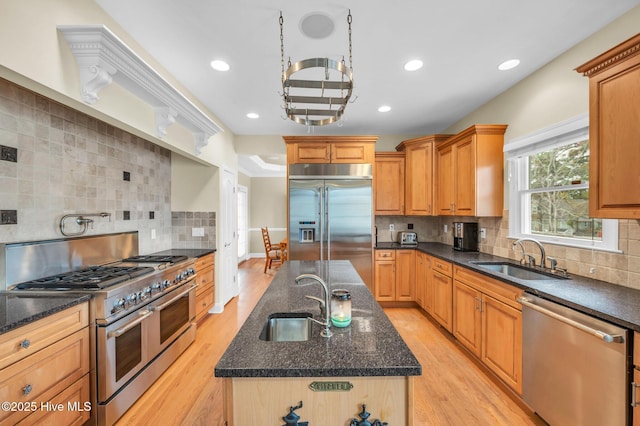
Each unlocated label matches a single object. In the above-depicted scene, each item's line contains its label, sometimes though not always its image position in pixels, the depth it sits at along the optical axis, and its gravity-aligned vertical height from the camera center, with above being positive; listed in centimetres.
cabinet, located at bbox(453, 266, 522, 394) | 185 -92
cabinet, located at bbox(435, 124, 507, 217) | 276 +48
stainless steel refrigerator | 360 -3
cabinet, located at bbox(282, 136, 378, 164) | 368 +91
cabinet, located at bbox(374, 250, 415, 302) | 367 -88
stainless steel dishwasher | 121 -84
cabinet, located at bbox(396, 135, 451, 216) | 363 +58
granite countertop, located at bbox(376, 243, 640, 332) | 123 -48
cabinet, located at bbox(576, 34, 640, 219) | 132 +45
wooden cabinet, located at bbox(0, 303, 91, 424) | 117 -80
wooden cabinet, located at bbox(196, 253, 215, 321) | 307 -91
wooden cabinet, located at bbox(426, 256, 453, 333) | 276 -92
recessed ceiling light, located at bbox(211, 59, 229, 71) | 220 +131
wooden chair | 611 -100
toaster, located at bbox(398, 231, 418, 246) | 398 -39
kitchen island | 87 -60
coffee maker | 316 -28
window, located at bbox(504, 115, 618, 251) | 196 +22
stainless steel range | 161 -65
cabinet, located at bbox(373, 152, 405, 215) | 394 +45
